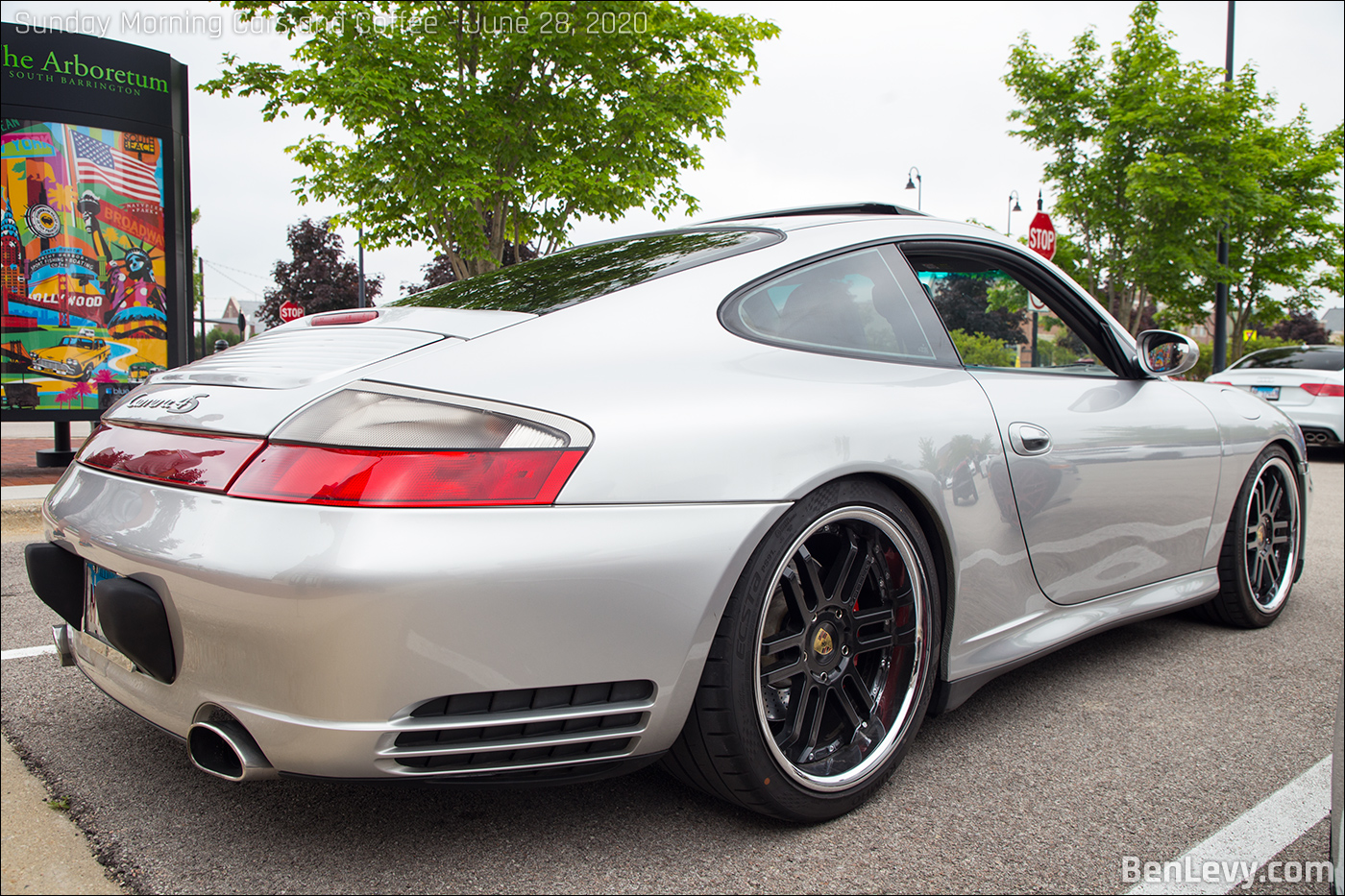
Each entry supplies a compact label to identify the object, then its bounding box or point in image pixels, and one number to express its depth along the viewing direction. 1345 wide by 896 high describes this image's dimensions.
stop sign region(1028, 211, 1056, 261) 9.41
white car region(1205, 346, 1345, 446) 11.56
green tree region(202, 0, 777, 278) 10.78
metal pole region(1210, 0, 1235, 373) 16.75
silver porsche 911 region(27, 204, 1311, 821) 1.58
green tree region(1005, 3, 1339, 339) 15.62
